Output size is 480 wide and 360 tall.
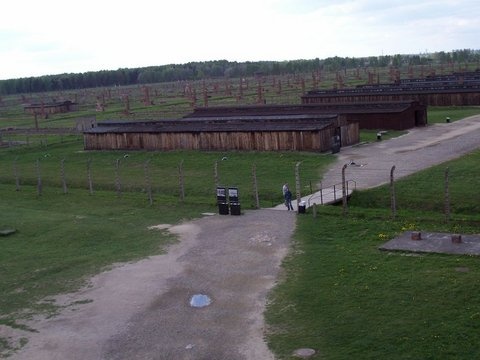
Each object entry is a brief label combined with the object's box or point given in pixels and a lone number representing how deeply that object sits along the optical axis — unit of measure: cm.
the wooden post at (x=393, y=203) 2633
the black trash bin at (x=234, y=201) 3052
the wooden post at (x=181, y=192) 3438
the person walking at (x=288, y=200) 3075
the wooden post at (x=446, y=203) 2455
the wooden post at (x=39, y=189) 4102
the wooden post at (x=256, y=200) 3189
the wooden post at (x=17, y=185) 4377
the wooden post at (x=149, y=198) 3534
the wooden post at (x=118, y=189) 3746
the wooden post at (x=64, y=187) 4070
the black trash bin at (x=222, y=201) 3116
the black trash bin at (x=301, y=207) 2945
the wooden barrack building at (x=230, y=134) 4881
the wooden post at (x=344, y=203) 2816
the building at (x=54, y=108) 12144
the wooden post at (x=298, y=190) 3046
